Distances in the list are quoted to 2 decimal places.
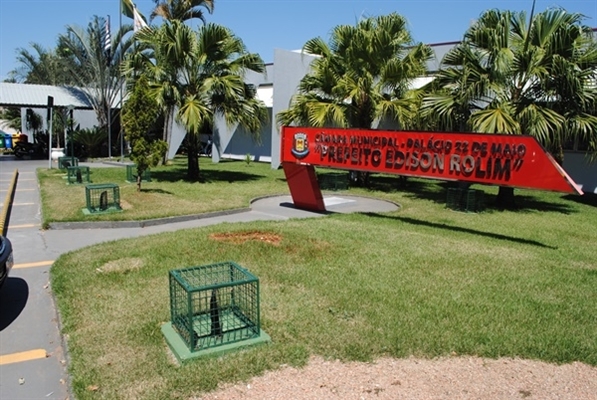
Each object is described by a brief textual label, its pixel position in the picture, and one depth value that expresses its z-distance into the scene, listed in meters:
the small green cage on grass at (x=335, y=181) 16.14
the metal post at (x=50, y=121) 19.88
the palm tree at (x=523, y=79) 11.38
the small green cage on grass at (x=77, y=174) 15.29
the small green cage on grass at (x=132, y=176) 15.87
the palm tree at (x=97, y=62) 26.31
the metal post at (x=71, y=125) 19.01
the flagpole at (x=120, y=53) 25.14
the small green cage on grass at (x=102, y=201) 10.56
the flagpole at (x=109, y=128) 25.69
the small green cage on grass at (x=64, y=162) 19.38
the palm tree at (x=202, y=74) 15.55
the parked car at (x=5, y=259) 5.36
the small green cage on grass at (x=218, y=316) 4.38
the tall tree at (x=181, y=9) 23.61
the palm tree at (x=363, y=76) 15.02
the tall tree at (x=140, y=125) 12.14
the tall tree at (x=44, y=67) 34.34
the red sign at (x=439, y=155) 7.95
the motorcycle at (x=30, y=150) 26.94
